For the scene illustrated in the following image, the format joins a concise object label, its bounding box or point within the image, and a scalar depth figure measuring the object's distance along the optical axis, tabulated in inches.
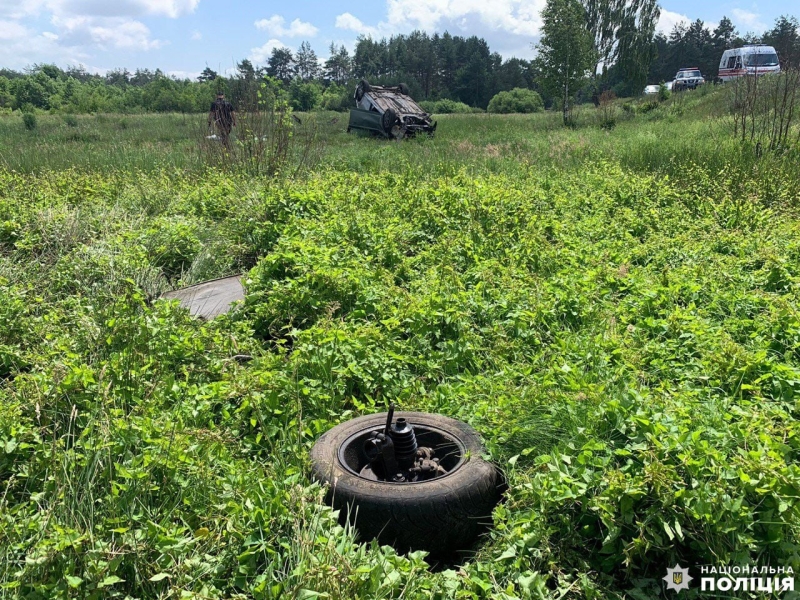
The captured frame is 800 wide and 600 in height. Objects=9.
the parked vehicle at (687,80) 1557.8
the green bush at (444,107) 1889.8
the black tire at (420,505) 108.1
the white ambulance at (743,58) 1011.3
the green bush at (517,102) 1841.8
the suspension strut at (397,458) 120.3
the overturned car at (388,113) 858.8
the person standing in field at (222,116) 487.4
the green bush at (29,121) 965.4
